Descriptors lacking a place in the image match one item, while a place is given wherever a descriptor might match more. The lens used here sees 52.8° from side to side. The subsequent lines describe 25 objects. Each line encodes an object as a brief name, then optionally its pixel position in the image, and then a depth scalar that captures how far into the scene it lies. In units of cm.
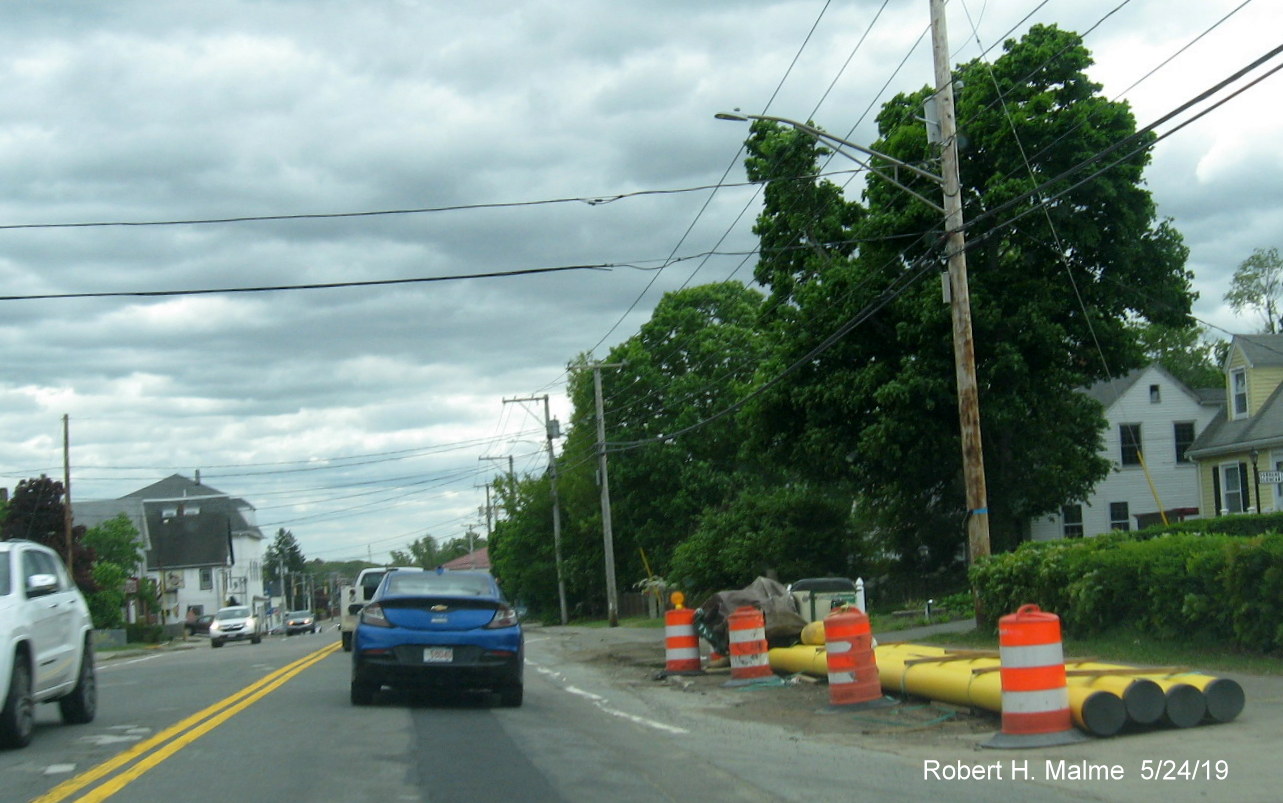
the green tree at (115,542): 6756
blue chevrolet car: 1302
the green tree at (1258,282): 6284
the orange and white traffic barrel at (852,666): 1264
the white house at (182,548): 8800
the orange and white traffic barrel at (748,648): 1612
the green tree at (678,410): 5016
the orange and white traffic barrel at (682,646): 1778
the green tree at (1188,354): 6888
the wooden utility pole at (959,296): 1947
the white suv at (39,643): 1021
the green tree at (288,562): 15650
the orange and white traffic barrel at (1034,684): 945
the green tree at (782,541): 3831
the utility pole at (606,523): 4603
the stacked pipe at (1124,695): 954
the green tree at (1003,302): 2770
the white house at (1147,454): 4450
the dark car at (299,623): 7206
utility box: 2380
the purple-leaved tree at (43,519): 5447
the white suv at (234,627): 4797
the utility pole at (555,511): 5498
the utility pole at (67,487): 4631
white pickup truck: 2850
